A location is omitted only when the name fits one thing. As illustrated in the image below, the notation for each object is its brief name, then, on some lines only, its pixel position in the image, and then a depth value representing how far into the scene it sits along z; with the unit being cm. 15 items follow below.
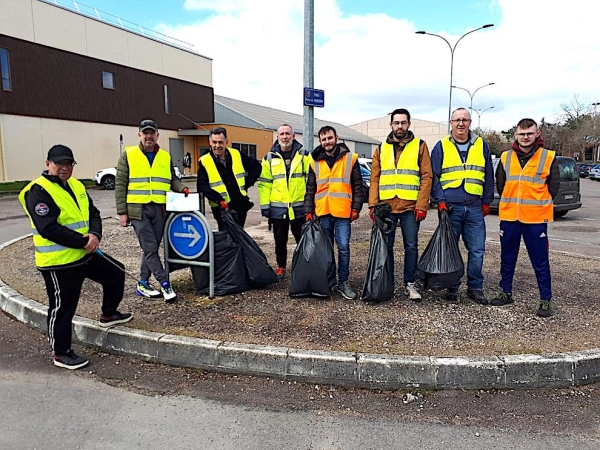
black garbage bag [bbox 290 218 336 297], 492
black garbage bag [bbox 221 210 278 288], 519
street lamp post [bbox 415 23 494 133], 2582
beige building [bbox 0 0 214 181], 2241
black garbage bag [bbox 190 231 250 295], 514
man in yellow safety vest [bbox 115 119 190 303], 479
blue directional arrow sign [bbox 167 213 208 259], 507
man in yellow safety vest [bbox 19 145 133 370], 360
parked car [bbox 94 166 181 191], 2275
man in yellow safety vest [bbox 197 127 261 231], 531
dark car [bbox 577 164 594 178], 4509
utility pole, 742
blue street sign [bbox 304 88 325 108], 744
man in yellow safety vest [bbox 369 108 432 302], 477
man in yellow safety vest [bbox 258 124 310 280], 550
